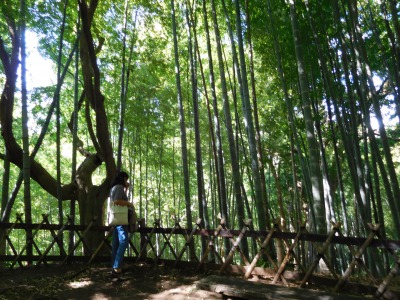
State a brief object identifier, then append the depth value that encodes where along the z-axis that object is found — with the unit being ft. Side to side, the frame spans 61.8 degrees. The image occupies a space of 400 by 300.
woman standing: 12.74
